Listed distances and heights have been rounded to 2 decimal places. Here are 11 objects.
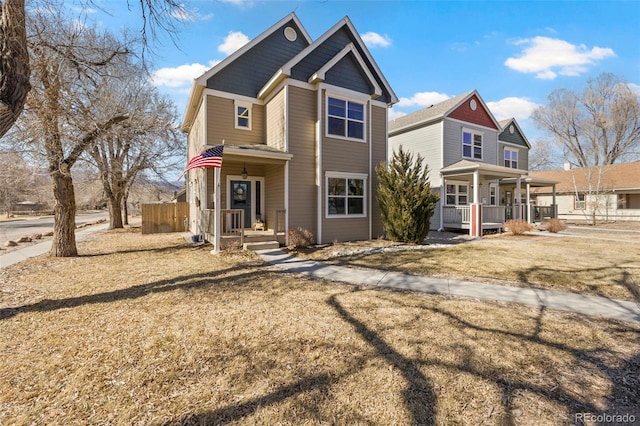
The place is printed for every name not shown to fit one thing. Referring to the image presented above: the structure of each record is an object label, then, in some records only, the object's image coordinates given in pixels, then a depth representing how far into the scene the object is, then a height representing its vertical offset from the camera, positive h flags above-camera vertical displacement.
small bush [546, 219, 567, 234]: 15.65 -1.14
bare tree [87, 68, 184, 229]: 10.81 +3.54
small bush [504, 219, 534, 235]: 14.41 -1.08
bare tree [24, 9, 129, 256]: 7.09 +3.05
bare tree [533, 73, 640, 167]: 27.08 +8.25
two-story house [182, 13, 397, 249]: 10.67 +3.15
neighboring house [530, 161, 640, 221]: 24.88 +1.07
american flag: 8.63 +1.56
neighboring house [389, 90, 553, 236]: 15.70 +3.28
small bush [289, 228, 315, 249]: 10.21 -1.07
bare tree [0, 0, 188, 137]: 3.79 +2.01
